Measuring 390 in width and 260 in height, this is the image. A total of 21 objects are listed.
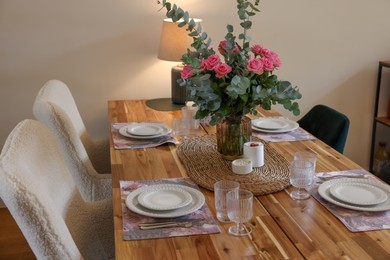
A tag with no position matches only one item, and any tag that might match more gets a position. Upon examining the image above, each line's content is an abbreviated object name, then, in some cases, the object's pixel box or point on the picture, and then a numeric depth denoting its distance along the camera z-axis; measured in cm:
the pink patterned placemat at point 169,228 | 147
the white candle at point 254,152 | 196
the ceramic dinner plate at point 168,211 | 156
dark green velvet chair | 257
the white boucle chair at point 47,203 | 134
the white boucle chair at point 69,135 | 215
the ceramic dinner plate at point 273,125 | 247
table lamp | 297
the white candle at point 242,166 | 190
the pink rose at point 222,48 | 192
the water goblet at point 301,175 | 171
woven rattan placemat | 181
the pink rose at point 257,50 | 192
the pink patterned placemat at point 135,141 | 227
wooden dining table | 138
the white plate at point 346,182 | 160
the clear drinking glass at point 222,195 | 153
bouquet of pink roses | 183
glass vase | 202
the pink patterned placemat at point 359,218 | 151
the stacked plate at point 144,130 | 236
